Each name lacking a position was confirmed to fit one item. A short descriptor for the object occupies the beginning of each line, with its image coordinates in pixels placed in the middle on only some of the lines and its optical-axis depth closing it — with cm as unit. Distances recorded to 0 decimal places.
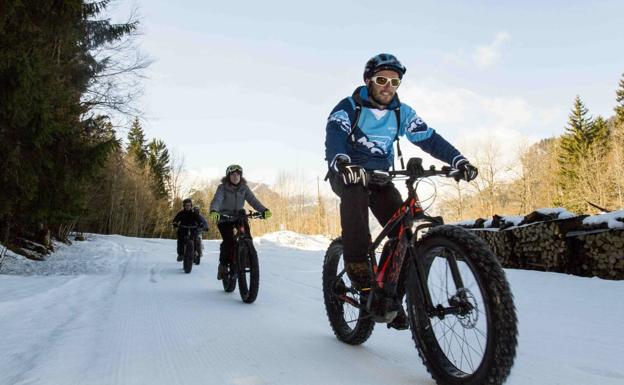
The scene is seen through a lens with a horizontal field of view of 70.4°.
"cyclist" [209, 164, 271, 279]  672
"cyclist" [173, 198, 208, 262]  1193
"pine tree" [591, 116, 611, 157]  4297
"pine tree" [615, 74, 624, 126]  4182
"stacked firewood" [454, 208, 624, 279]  705
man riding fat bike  295
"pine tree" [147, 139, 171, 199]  6404
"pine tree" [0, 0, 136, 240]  720
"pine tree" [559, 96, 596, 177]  4497
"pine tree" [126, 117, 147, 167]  5870
